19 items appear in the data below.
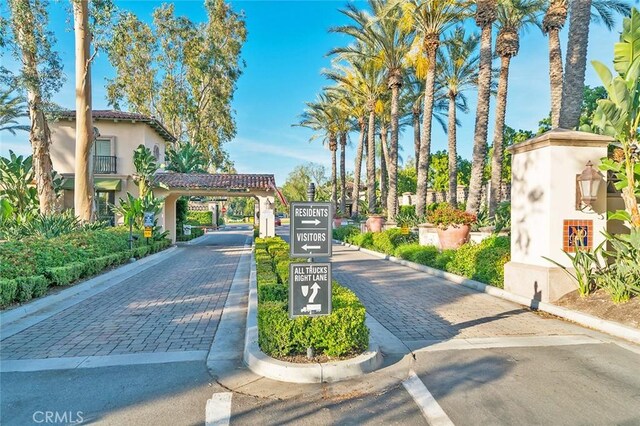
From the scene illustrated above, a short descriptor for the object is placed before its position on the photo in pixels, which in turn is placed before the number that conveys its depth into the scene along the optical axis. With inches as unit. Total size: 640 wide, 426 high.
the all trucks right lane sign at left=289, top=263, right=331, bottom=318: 189.9
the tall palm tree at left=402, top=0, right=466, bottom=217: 738.8
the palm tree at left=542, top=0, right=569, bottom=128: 606.2
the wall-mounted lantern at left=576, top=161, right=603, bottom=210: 287.7
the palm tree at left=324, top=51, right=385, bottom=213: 1056.2
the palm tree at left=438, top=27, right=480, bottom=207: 1034.1
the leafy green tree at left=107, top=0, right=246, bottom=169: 1249.4
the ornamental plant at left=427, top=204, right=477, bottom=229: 530.6
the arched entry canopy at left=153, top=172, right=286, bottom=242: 780.0
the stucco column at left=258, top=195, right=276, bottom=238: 764.6
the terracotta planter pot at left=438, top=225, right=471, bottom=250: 529.0
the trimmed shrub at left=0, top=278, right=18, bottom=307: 281.3
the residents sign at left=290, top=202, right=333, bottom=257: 195.2
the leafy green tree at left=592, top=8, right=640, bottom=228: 281.0
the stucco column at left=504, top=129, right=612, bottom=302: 302.7
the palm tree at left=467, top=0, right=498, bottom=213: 637.3
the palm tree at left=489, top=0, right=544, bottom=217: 754.2
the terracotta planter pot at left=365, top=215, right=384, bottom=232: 895.1
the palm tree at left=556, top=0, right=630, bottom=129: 380.8
